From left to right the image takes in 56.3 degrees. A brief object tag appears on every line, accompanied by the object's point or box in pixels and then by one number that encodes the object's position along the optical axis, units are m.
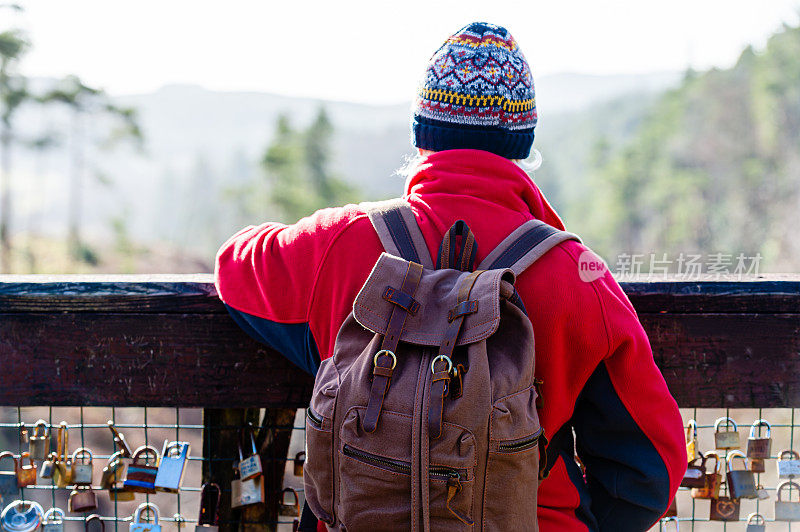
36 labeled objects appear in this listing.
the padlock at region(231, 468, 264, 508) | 2.11
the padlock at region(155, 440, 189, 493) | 2.09
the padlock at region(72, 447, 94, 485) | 2.18
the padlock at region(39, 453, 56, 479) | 2.17
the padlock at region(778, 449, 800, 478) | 2.18
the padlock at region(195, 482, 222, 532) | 2.16
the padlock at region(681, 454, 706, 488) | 2.16
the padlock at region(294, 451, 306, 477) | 2.18
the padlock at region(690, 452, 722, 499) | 2.19
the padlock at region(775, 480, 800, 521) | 2.20
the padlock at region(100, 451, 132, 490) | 2.15
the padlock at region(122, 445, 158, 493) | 2.14
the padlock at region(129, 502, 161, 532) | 2.14
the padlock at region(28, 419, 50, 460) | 2.20
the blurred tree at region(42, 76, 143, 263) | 38.41
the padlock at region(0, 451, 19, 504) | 2.22
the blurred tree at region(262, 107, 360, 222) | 47.00
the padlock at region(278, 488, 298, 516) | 2.18
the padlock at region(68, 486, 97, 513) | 2.19
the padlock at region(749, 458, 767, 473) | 2.21
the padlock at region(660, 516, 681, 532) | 2.16
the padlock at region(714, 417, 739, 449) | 2.23
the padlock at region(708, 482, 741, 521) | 2.20
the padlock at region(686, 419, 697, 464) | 2.12
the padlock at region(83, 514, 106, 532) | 2.18
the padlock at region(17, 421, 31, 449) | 2.12
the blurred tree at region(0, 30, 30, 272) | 30.91
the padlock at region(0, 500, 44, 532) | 2.18
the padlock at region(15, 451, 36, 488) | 2.21
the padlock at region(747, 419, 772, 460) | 2.19
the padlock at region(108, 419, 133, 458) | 2.07
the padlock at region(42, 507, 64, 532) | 2.21
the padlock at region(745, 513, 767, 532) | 2.23
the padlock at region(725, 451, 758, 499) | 2.17
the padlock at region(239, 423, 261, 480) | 2.11
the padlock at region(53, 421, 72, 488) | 2.18
